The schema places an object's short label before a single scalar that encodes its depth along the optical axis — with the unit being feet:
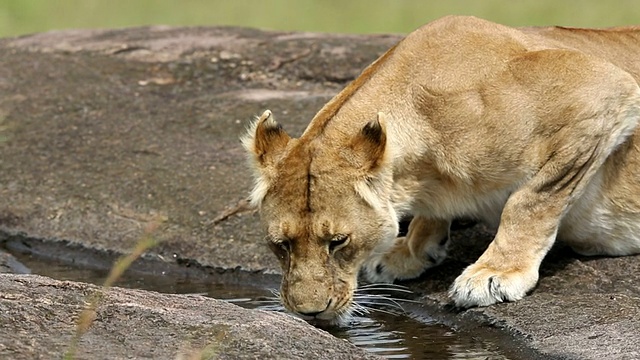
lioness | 36.29
